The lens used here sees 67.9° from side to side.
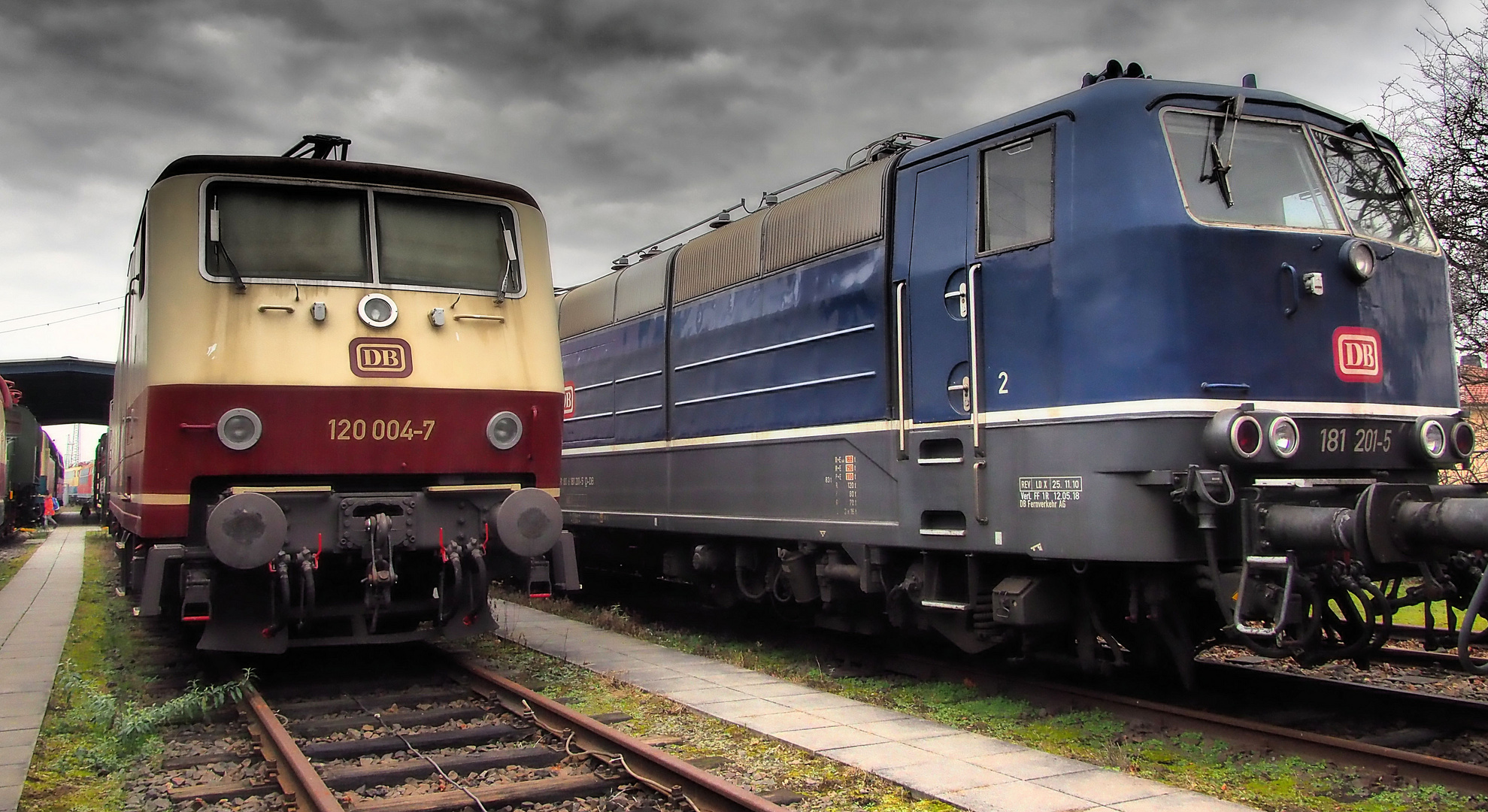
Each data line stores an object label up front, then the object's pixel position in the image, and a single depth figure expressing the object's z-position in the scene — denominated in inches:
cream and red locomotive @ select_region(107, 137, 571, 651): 272.2
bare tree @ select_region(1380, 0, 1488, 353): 571.8
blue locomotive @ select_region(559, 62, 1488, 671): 225.3
